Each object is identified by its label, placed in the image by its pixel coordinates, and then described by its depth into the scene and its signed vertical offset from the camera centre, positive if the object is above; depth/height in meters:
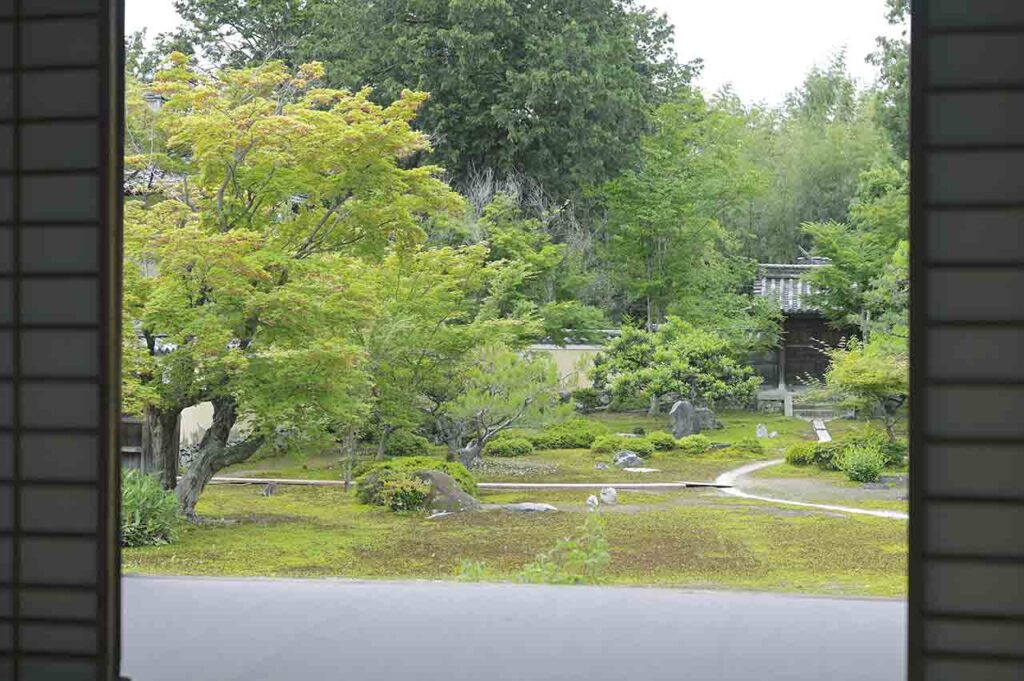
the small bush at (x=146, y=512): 8.05 -1.29
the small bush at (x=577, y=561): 9.13 -1.85
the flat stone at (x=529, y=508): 9.99 -1.49
